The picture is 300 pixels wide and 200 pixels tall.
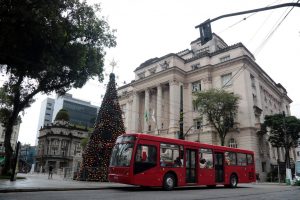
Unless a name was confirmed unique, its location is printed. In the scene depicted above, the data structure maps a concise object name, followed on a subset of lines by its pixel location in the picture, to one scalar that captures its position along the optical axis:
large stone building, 39.44
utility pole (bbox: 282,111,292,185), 28.58
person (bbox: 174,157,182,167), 15.07
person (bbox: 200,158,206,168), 16.36
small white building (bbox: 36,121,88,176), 69.56
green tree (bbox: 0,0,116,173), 10.96
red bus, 13.59
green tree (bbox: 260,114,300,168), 37.31
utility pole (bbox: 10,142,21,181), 18.08
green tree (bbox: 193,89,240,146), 35.44
